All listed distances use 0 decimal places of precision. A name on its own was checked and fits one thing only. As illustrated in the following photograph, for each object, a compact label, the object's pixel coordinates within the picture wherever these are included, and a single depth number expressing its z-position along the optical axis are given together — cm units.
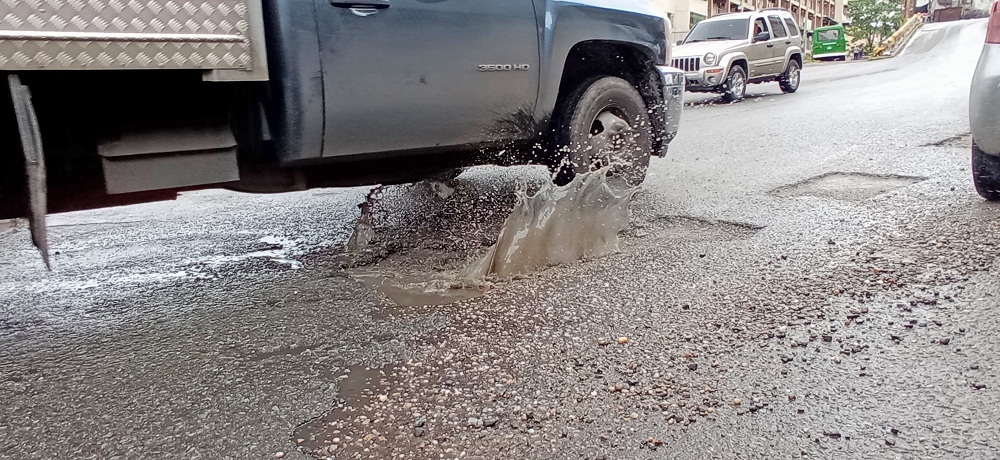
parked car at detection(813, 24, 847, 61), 3631
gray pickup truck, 240
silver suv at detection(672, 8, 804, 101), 1476
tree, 4128
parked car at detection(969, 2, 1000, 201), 382
